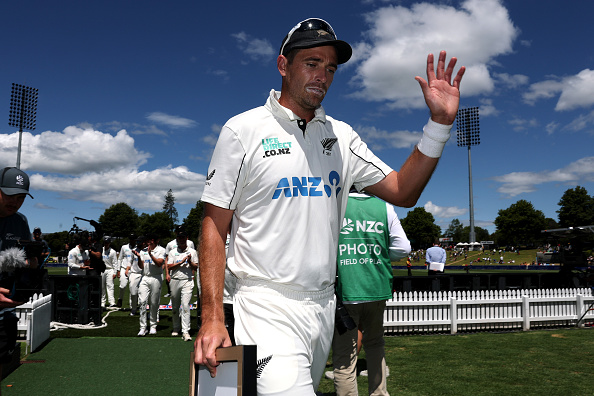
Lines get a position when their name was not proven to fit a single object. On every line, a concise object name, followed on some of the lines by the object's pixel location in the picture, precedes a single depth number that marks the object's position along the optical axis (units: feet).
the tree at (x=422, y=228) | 376.07
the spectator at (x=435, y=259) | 47.98
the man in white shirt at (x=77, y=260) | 44.45
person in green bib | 16.38
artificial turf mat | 20.56
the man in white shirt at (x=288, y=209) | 6.41
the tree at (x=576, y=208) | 252.42
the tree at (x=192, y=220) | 317.83
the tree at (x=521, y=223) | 296.51
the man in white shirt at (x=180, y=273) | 34.45
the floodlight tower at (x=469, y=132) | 240.73
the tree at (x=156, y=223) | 348.34
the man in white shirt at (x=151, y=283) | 34.94
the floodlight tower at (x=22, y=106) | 162.40
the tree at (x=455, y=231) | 543.10
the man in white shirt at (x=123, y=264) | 52.90
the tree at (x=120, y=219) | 363.15
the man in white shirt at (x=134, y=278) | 45.26
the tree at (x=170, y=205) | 475.31
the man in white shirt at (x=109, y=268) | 52.65
